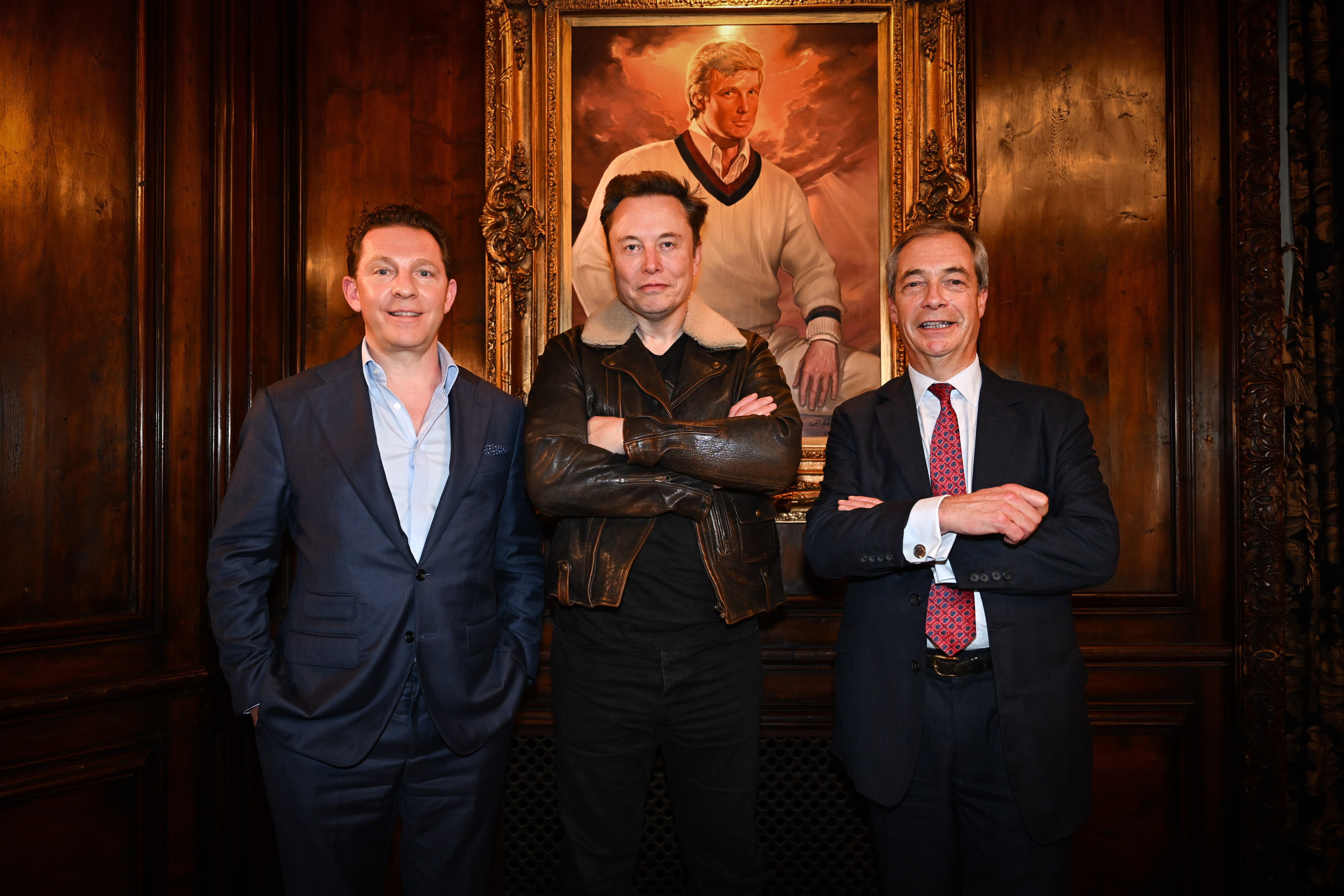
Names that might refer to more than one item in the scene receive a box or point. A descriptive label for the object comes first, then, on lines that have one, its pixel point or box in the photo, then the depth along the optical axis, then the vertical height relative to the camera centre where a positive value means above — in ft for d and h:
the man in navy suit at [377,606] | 6.57 -1.28
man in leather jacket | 6.95 -1.16
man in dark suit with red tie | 6.23 -1.50
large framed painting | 10.43 +3.93
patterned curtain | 9.39 -0.26
